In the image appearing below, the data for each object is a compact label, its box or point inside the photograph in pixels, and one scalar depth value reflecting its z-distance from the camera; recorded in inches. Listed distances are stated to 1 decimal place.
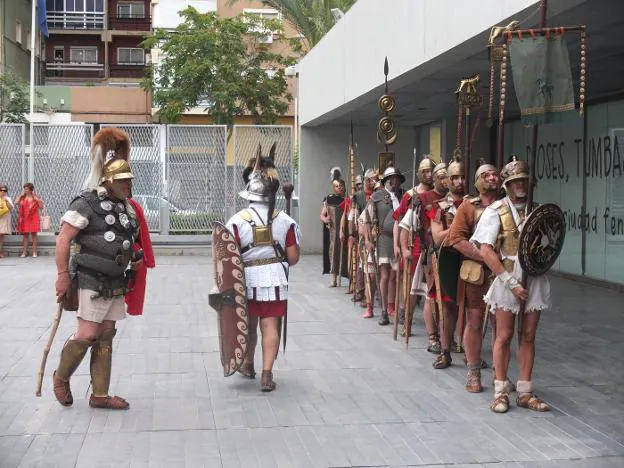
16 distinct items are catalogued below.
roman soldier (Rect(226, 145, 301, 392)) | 290.8
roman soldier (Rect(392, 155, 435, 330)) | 358.3
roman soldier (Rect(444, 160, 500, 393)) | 280.1
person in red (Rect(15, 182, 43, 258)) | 817.5
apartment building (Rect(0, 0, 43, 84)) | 1682.8
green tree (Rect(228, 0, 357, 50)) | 1051.9
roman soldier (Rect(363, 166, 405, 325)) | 423.2
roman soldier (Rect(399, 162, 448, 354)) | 344.5
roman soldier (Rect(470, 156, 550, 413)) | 262.1
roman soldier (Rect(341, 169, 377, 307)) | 476.4
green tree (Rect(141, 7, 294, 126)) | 1390.3
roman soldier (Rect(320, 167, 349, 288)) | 575.8
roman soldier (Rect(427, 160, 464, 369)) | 309.3
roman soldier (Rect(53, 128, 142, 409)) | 255.1
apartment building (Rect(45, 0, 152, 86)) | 2175.2
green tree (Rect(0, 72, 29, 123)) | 1386.6
